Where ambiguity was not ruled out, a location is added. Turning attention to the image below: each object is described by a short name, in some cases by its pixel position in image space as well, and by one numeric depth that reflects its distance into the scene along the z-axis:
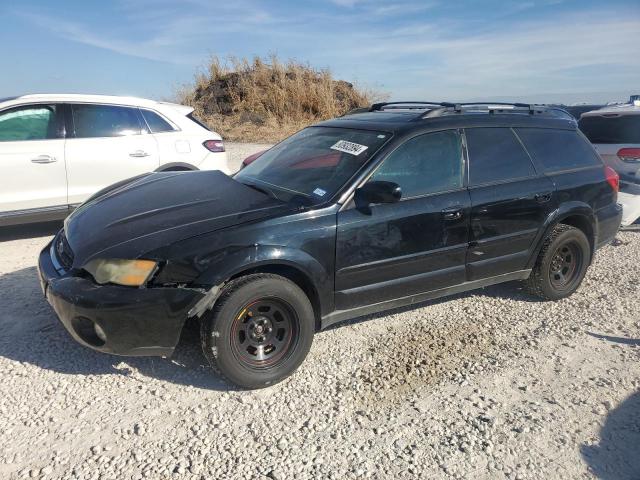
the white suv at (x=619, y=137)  6.94
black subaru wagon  2.94
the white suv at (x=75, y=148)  5.60
